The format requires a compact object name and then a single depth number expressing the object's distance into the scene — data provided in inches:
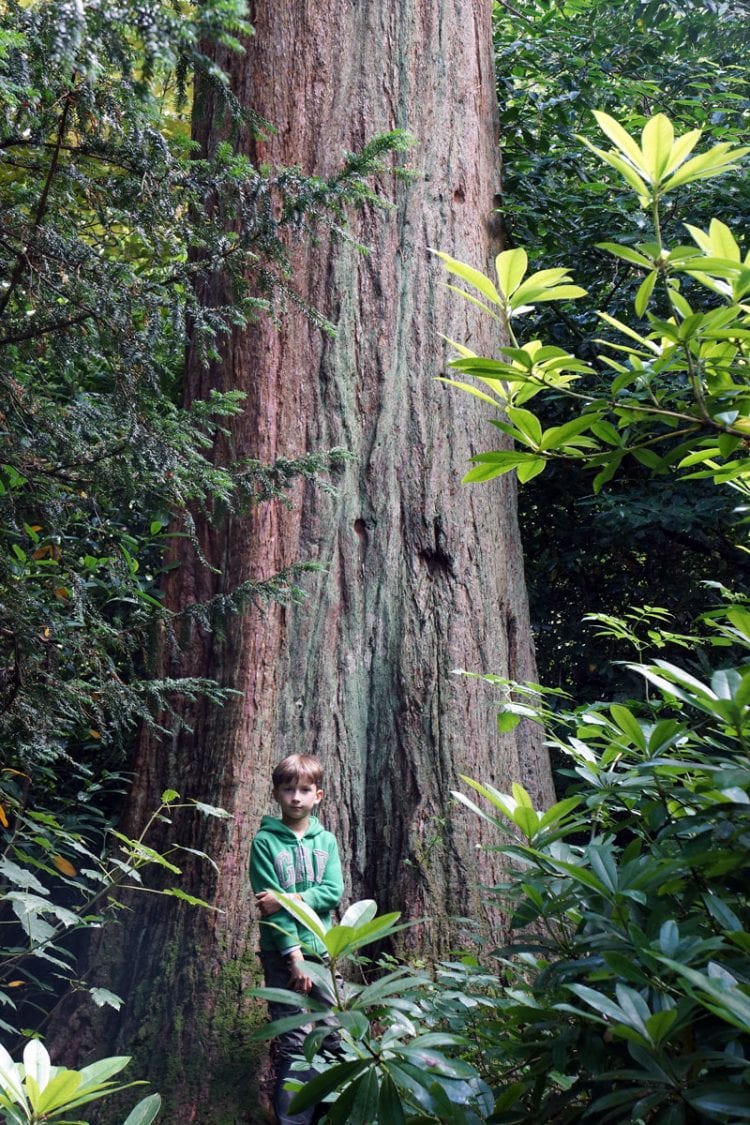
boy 137.3
